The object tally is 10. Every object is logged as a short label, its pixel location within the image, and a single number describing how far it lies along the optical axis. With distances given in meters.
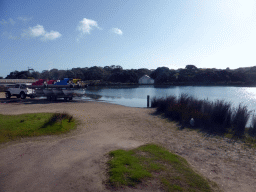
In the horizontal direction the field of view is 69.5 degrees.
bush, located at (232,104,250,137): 9.60
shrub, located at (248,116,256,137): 9.27
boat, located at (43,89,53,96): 22.20
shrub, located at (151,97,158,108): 18.42
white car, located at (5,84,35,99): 23.27
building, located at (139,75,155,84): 78.44
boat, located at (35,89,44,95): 23.30
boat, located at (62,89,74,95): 21.97
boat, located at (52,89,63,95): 22.14
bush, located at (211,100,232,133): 10.36
